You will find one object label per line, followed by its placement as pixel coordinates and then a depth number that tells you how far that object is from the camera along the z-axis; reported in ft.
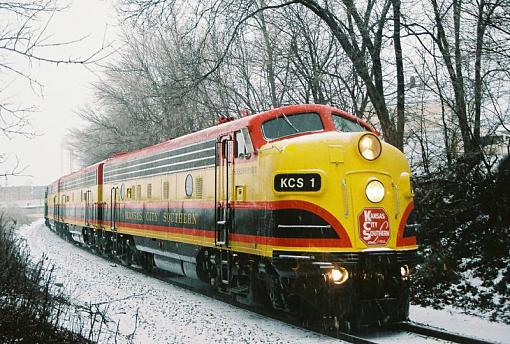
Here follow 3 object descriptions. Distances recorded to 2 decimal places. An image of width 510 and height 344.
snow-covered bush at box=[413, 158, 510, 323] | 33.09
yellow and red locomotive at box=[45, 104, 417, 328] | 27.25
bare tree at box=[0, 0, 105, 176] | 23.16
